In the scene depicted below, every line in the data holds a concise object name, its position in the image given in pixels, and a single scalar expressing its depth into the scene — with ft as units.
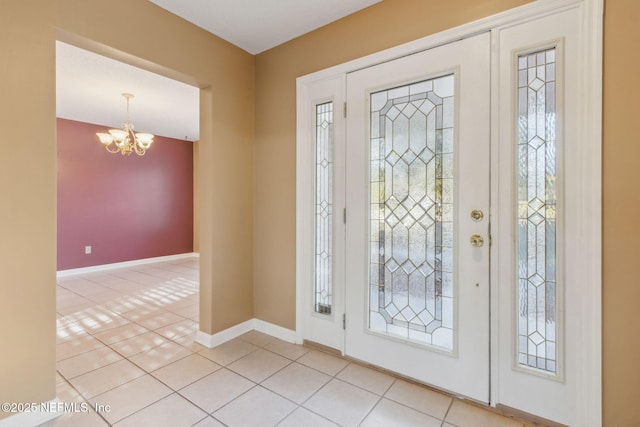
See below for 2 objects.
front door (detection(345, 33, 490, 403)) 5.71
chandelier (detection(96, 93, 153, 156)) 12.94
